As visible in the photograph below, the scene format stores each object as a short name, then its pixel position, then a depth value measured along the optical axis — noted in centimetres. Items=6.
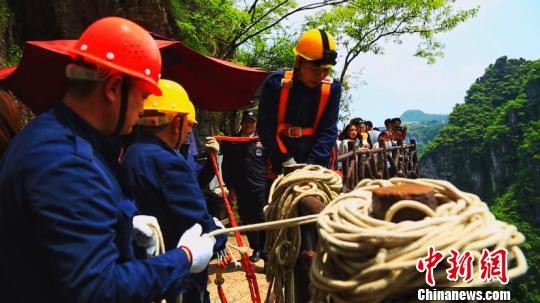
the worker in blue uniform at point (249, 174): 668
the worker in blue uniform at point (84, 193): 112
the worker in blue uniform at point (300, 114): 330
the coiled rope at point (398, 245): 105
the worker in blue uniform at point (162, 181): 221
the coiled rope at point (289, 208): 219
